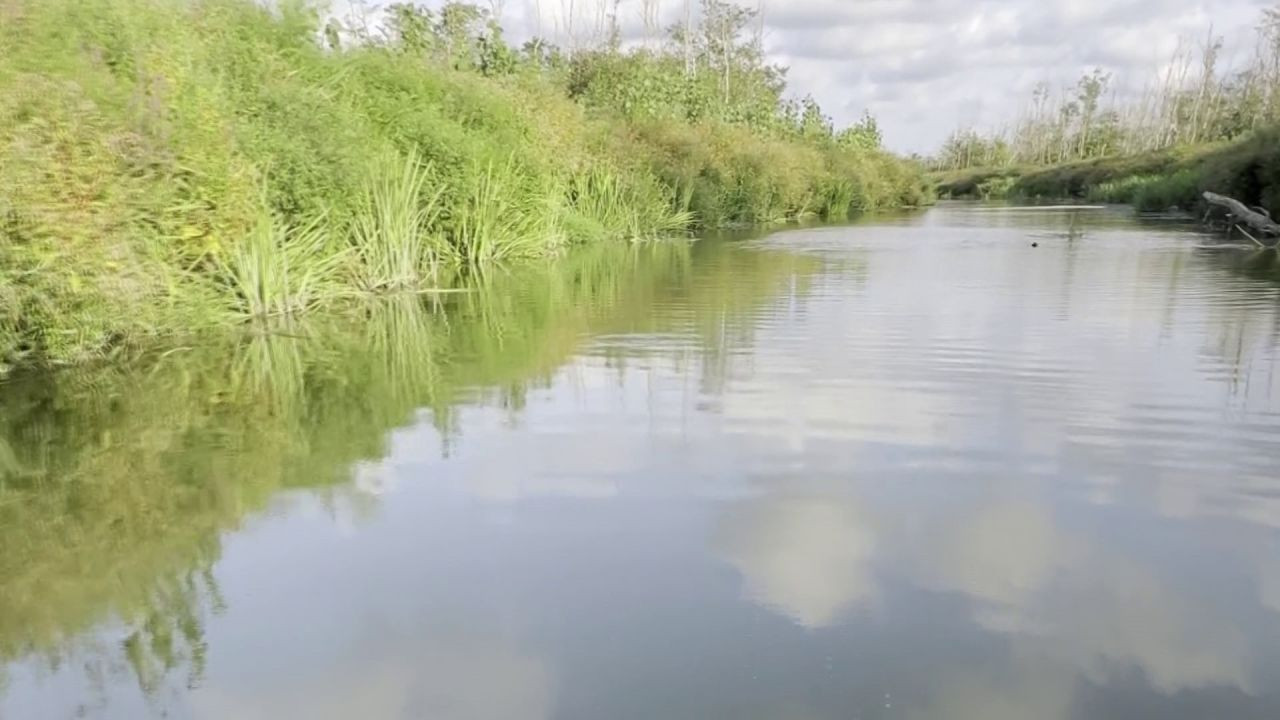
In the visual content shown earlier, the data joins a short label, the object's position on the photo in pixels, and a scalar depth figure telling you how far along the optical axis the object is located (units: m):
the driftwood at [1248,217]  17.25
